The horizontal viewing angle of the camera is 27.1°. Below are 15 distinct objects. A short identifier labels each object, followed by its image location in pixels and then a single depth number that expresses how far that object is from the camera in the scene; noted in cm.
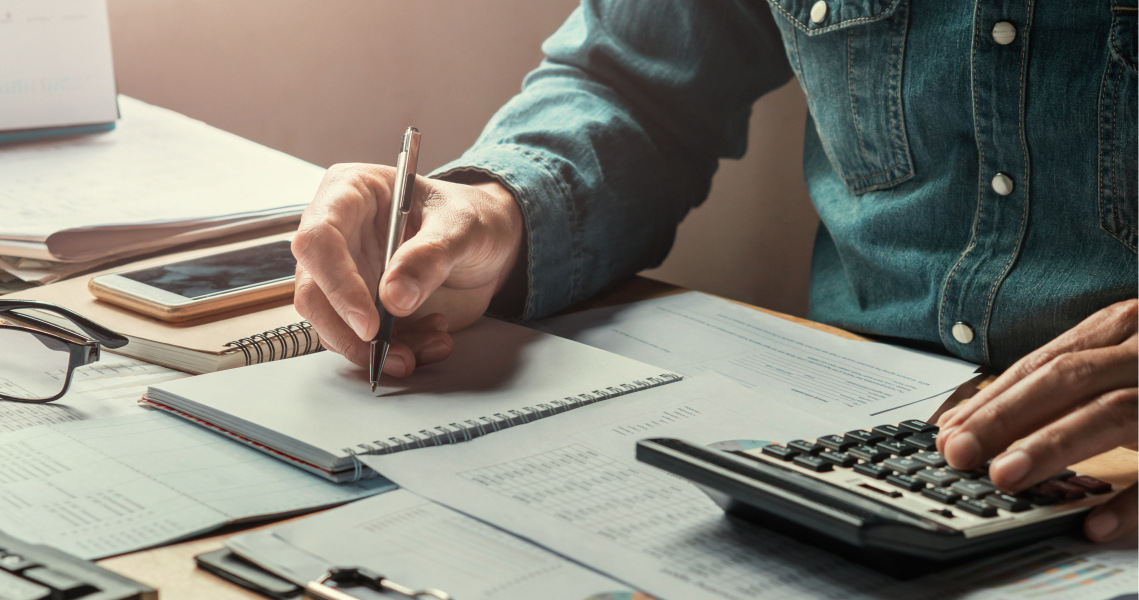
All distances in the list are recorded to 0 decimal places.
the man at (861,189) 130
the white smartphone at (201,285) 136
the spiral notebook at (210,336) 131
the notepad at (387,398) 119
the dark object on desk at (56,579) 107
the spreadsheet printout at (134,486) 113
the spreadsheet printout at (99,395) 123
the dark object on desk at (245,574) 109
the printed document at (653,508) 110
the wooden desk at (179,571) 110
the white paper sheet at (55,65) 170
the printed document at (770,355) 129
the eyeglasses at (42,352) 126
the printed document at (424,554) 109
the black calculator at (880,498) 109
